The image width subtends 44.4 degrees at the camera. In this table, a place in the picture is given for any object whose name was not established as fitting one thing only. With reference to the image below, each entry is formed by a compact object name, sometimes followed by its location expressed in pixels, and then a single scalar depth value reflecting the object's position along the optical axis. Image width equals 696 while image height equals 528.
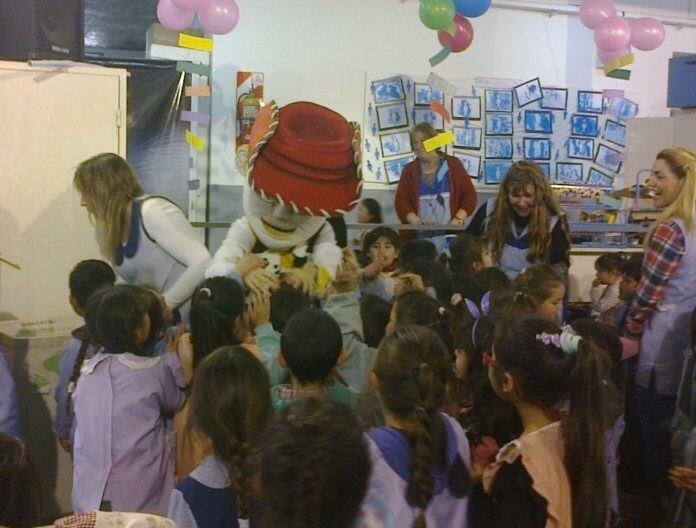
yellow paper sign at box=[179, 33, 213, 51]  4.41
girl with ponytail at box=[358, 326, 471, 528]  1.68
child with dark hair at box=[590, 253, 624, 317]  4.17
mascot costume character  2.59
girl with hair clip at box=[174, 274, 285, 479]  2.40
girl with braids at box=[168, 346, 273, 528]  1.70
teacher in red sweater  5.63
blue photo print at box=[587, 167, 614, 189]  7.27
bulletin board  6.76
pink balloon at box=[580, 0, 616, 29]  6.04
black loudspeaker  3.36
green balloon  5.33
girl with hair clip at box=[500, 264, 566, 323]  2.80
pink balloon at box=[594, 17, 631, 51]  5.94
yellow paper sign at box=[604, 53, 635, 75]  5.57
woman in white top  2.79
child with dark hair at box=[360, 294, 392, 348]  2.87
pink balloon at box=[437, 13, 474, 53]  5.86
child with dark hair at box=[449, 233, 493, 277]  3.51
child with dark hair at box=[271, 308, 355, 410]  2.10
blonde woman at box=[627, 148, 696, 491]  2.99
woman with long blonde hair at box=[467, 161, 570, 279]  3.40
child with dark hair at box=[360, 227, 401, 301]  3.75
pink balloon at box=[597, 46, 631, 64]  6.09
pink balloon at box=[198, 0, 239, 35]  5.43
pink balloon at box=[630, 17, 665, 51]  6.16
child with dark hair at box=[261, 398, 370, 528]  1.17
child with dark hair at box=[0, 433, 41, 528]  1.53
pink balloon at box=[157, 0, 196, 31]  5.35
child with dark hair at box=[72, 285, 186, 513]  2.30
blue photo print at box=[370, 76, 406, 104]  6.71
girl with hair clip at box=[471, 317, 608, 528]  1.83
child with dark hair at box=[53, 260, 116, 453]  2.68
